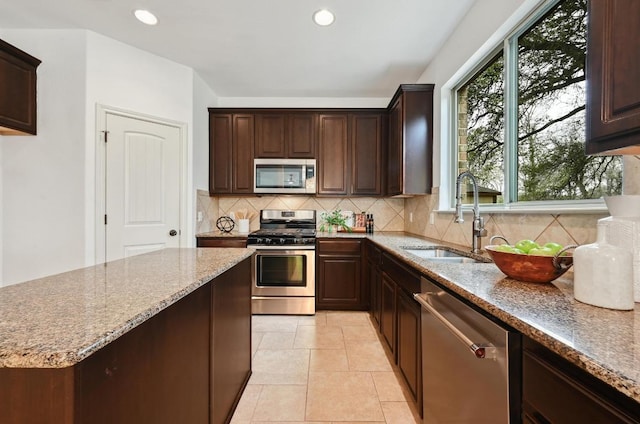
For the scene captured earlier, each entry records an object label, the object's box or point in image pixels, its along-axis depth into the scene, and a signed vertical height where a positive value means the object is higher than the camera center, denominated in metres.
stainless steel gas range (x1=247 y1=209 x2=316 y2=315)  3.18 -0.73
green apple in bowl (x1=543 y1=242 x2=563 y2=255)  1.05 -0.14
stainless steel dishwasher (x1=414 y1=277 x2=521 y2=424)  0.82 -0.55
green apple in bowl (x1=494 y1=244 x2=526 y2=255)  1.10 -0.15
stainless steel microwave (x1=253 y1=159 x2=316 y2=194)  3.56 +0.44
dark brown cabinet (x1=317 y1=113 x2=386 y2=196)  3.60 +0.74
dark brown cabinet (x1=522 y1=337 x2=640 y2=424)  0.53 -0.39
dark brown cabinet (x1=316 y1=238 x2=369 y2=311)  3.25 -0.73
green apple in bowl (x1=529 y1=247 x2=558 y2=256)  1.04 -0.15
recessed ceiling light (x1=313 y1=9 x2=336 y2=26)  2.16 +1.52
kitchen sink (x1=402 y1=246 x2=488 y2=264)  1.94 -0.32
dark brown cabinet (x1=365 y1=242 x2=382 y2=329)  2.68 -0.69
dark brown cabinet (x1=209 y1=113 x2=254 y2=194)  3.62 +0.74
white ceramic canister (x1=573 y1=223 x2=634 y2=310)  0.76 -0.18
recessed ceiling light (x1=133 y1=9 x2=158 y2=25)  2.22 +1.56
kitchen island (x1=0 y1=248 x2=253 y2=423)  0.57 -0.35
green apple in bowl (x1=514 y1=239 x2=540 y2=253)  1.11 -0.14
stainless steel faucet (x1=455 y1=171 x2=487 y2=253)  1.81 -0.06
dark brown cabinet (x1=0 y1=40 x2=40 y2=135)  2.17 +0.96
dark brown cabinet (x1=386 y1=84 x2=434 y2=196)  2.89 +0.74
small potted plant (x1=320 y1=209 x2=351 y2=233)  3.70 -0.14
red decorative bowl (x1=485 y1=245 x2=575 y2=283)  1.01 -0.20
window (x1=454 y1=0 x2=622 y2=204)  1.35 +0.55
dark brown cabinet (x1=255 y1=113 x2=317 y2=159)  3.61 +0.97
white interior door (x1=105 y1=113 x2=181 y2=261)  2.62 +0.24
